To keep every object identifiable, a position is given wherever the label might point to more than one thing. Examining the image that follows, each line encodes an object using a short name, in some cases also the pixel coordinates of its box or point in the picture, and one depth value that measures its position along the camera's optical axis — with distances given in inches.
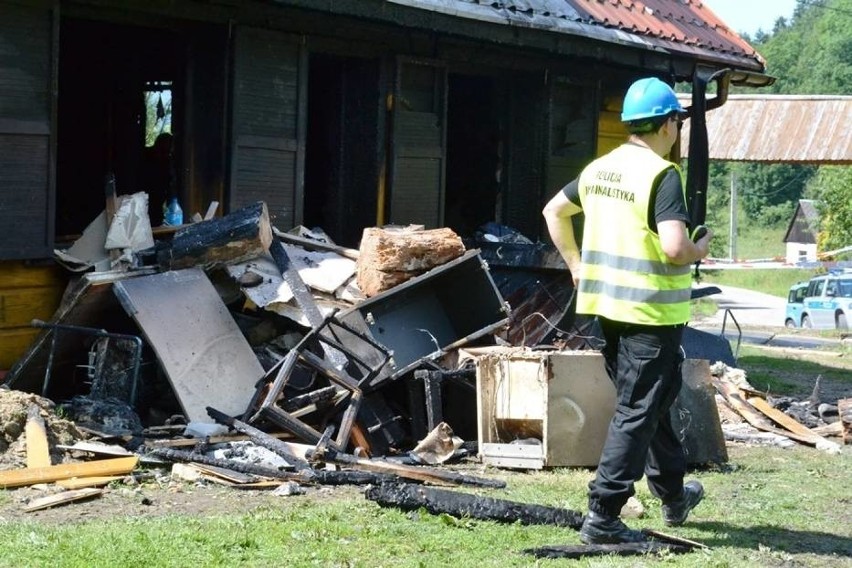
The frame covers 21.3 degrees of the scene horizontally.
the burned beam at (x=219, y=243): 638.0
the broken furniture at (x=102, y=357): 594.6
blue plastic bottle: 735.8
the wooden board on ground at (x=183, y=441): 549.2
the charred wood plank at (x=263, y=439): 540.7
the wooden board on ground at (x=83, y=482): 486.0
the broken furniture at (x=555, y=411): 580.8
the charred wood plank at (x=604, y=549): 400.9
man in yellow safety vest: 414.9
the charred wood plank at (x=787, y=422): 703.9
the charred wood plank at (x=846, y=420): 720.9
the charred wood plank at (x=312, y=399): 585.8
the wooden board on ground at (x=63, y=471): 483.3
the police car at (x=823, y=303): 2296.9
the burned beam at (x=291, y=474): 514.9
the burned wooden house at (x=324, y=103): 625.9
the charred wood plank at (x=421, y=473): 525.6
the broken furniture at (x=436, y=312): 653.4
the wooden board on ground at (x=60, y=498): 451.4
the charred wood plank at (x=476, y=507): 442.6
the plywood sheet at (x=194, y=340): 600.6
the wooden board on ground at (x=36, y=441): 506.9
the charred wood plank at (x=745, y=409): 727.1
